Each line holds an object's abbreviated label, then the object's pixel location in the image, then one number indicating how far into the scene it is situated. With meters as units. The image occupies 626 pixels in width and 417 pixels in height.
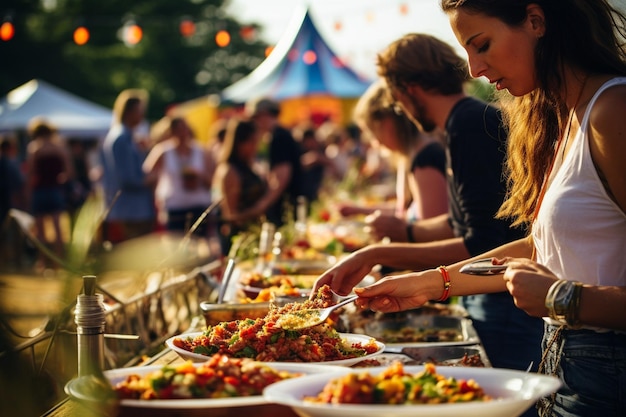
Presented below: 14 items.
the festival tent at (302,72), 12.45
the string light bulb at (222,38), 11.82
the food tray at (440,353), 2.56
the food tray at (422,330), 2.92
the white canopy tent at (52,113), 15.30
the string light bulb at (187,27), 12.17
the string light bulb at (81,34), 10.59
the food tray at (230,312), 2.61
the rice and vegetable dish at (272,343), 2.03
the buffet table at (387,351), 1.55
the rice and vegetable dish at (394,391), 1.49
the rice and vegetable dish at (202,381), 1.61
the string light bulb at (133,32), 11.84
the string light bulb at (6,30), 9.70
